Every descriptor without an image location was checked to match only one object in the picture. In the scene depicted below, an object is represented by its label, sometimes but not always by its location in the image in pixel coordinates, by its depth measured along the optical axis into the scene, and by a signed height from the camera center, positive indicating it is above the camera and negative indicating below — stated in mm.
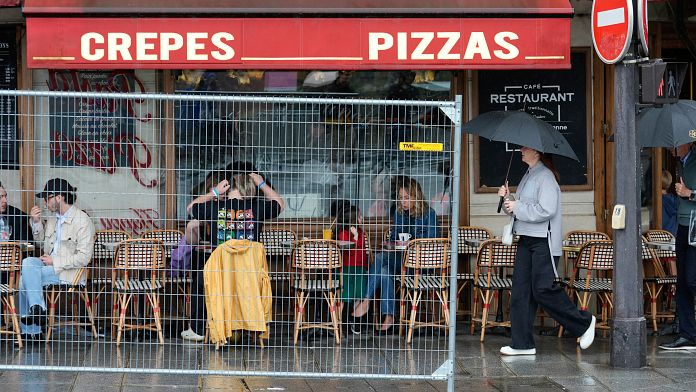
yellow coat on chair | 15273 -710
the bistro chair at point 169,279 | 17969 -690
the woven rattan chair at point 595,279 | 19656 -795
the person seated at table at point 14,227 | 16719 -221
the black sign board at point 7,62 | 21125 +1348
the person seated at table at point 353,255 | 15906 -464
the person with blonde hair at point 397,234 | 15508 -300
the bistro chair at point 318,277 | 17359 -677
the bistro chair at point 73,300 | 15859 -786
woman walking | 17859 -514
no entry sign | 16500 +1321
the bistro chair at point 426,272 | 17547 -647
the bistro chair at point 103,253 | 18339 -488
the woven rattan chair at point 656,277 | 20597 -789
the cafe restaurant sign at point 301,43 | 18422 +1337
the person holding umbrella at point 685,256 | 18312 -520
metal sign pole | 17062 -327
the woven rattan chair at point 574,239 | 21312 -429
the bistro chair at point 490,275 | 19781 -733
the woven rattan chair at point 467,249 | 21219 -515
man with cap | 16516 -453
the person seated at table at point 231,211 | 17125 -112
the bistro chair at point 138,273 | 17844 -649
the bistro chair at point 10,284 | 16906 -687
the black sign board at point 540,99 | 21766 +987
